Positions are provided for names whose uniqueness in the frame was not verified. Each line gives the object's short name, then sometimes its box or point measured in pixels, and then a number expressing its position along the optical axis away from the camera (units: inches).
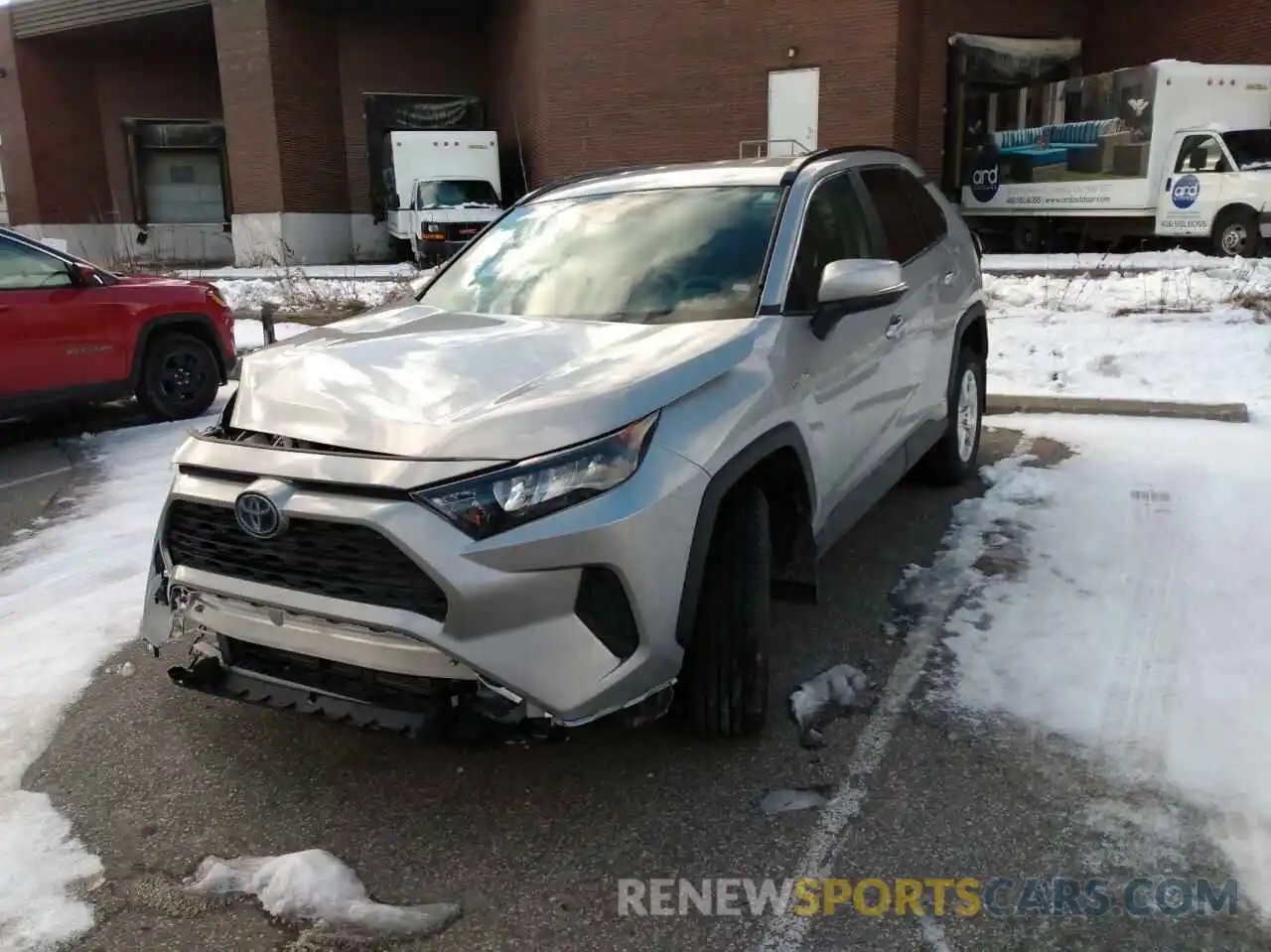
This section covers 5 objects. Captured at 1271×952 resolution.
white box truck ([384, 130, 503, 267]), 924.0
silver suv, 103.9
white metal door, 954.1
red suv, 285.0
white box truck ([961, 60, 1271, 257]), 703.1
